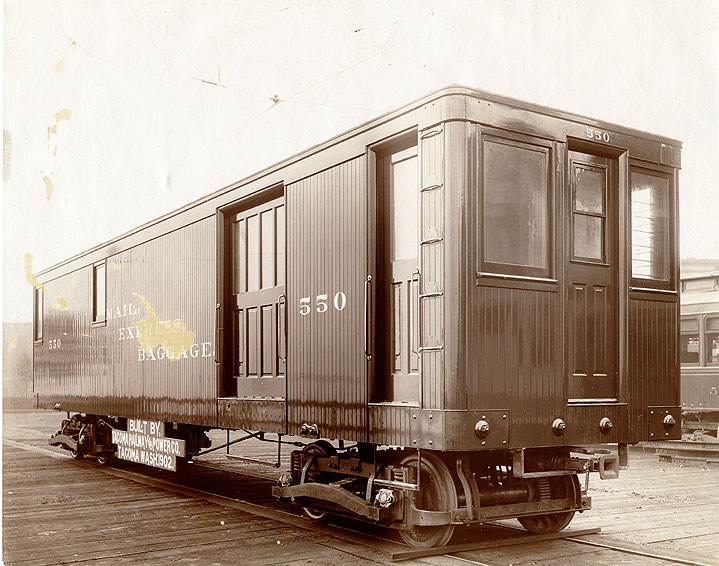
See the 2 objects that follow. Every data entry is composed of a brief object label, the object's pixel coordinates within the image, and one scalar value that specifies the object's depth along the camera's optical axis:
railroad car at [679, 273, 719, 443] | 16.80
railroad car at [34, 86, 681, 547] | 6.18
